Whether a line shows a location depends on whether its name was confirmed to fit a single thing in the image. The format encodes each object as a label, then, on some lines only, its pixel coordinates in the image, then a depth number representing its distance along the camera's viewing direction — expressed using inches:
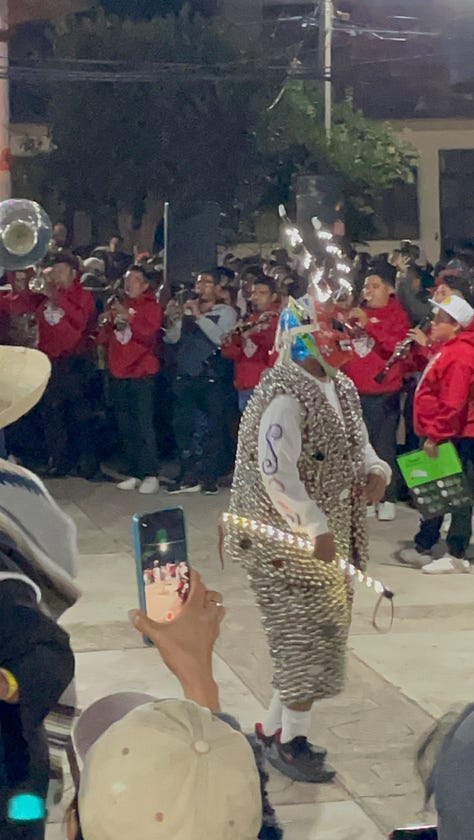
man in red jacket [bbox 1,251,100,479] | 438.3
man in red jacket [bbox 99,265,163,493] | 426.6
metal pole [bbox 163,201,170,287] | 485.1
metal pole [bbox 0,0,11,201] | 535.2
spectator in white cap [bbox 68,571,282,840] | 90.7
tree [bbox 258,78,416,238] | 903.7
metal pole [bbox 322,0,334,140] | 928.3
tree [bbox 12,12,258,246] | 992.2
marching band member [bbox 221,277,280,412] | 418.9
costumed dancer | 188.7
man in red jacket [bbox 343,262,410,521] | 386.9
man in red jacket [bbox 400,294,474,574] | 329.4
